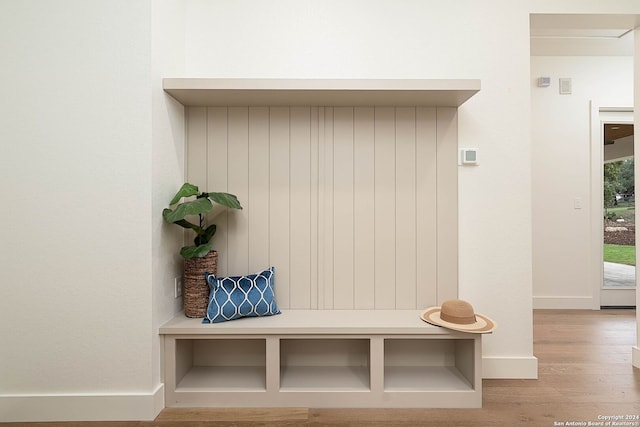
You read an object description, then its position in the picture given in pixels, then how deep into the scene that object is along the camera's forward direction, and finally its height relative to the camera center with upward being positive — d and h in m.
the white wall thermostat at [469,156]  2.49 +0.38
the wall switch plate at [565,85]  4.21 +1.45
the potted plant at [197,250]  2.08 -0.21
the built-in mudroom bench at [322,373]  2.11 -1.01
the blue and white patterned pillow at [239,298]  2.19 -0.50
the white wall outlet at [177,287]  2.33 -0.46
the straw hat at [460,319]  2.07 -0.62
